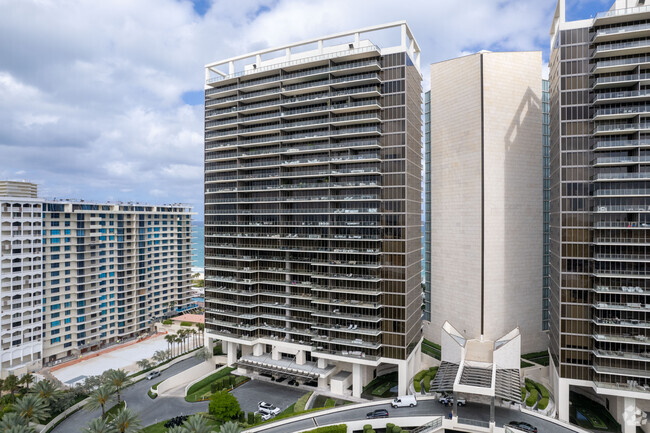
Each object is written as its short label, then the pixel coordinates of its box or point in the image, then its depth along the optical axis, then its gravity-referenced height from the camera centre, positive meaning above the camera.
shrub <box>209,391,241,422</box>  56.66 -30.61
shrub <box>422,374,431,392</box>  64.18 -30.66
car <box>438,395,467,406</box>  57.38 -30.03
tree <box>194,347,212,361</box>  80.31 -31.15
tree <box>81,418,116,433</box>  48.25 -28.72
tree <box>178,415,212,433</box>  46.75 -27.73
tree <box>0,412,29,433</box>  49.84 -29.07
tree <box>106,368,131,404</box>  64.12 -29.38
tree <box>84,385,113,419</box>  58.97 -30.07
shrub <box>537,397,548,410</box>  57.25 -30.33
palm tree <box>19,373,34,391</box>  68.25 -31.30
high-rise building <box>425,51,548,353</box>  74.56 +4.71
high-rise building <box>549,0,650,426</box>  52.72 +1.19
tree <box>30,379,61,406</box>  60.85 -29.95
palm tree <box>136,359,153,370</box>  80.25 -33.31
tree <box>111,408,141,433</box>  50.44 -29.49
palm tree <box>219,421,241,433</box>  46.07 -27.61
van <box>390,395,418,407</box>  56.84 -29.75
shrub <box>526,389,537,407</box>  58.20 -30.32
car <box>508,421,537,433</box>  49.25 -29.77
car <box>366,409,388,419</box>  54.19 -30.25
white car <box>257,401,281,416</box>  59.66 -32.63
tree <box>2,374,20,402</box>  65.32 -30.85
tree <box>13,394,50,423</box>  55.34 -30.02
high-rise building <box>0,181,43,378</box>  80.88 -14.87
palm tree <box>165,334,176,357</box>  89.65 -30.70
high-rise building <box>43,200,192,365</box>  92.75 -16.41
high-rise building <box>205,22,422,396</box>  66.25 +1.05
